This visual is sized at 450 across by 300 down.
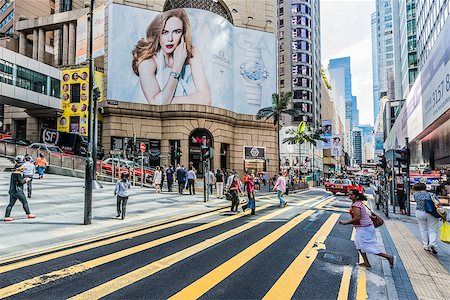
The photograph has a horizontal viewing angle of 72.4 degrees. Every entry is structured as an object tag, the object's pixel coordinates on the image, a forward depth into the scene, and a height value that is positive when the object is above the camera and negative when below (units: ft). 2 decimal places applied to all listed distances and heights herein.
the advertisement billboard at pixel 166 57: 117.70 +41.94
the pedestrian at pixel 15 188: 31.58 -2.55
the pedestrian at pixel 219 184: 64.64 -4.25
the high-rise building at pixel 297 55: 250.98 +90.47
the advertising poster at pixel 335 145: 207.88 +13.40
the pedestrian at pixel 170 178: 69.15 -3.26
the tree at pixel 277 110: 123.44 +22.68
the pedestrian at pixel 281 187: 52.94 -3.94
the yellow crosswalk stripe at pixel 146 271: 15.58 -6.53
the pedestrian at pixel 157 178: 64.39 -2.93
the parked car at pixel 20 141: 93.47 +7.10
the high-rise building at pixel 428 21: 83.05 +46.42
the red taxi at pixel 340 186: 88.38 -6.38
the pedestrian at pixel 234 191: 43.42 -3.82
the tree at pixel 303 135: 165.17 +15.70
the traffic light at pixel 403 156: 48.42 +1.30
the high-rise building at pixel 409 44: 176.04 +71.13
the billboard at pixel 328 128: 201.87 +23.79
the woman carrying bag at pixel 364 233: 20.25 -4.59
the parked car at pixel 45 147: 82.99 +4.62
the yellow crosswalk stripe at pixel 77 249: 19.64 -6.51
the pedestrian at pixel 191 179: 66.54 -3.23
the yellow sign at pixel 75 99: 119.55 +26.02
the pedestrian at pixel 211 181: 67.96 -3.81
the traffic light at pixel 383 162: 54.43 +0.39
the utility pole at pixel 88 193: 32.24 -3.03
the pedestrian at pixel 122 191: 36.04 -3.18
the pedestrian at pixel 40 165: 66.69 -0.22
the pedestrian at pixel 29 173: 43.65 -1.30
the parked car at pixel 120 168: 77.34 -1.03
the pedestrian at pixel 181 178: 64.47 -2.92
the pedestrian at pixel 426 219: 24.50 -4.39
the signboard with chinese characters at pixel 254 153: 135.44 +5.02
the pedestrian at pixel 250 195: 42.22 -4.27
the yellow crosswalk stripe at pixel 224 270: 15.67 -6.64
